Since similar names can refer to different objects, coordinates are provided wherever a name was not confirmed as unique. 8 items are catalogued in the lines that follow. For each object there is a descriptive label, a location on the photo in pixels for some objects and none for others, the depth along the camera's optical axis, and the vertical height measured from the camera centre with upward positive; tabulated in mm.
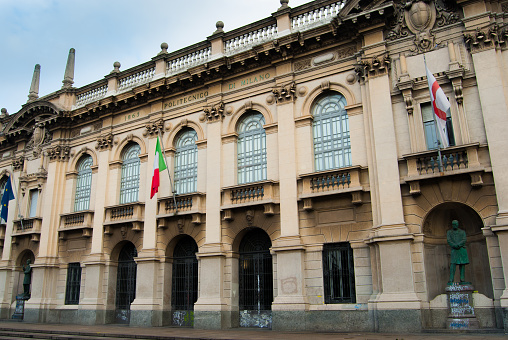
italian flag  19234 +5145
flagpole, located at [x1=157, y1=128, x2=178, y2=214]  19450 +4895
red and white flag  14070 +5492
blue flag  24766 +5386
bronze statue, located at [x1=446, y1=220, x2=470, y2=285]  14031 +1186
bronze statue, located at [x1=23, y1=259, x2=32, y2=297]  24375 +808
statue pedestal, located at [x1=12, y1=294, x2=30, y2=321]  23797 -640
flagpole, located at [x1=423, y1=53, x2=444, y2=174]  14120 +4100
